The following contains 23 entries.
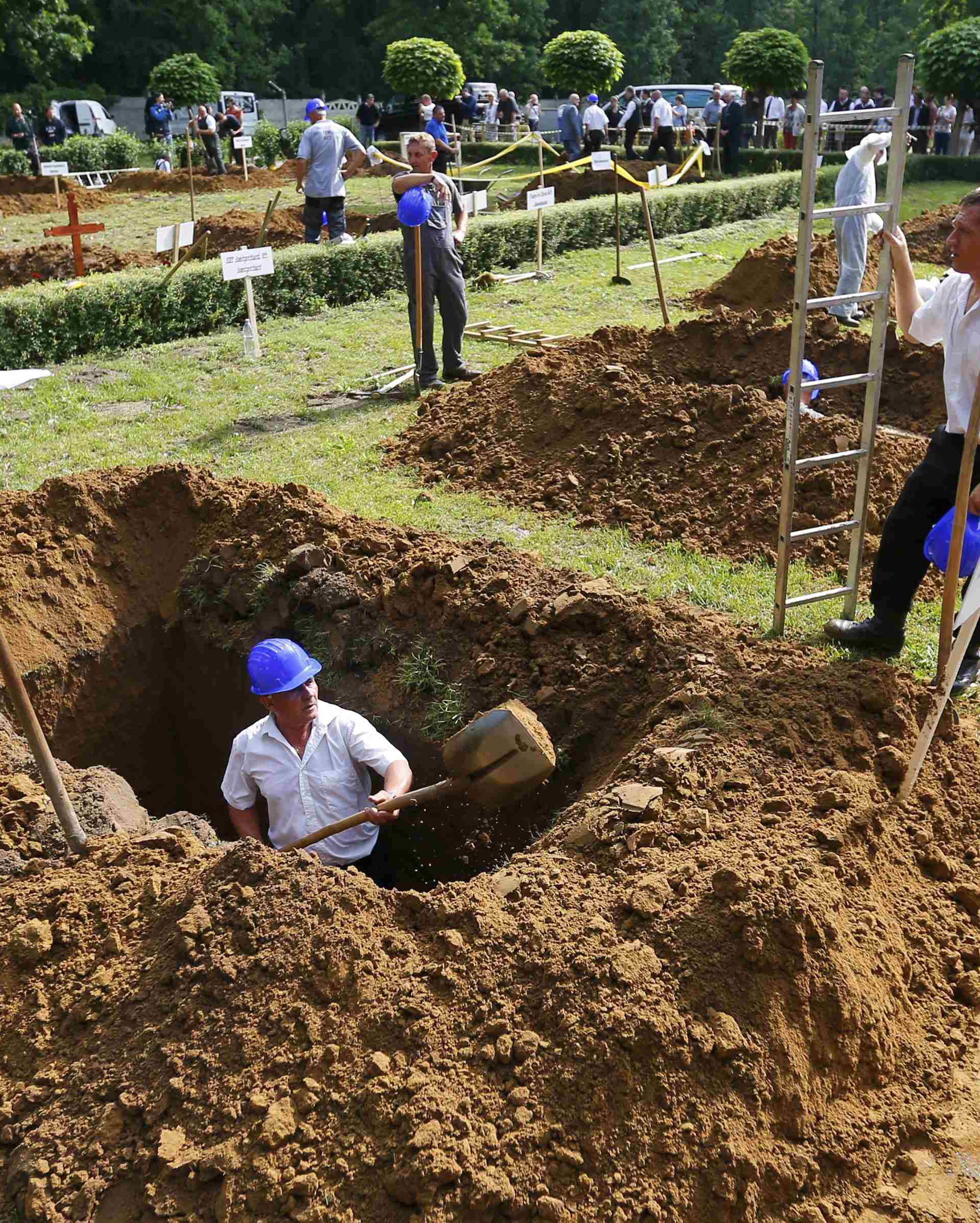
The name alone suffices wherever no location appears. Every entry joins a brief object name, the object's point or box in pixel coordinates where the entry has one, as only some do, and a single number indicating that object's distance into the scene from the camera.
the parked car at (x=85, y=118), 35.06
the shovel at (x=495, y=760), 4.37
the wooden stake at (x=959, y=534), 4.20
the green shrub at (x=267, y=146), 30.06
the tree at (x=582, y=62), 25.67
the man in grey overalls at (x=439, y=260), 9.62
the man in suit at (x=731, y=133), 24.50
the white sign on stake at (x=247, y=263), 11.38
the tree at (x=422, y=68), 26.58
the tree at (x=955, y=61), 22.59
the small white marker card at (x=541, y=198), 14.72
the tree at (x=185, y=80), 29.83
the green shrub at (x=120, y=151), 29.05
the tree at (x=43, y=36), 33.47
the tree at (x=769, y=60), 24.14
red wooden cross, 13.34
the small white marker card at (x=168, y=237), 13.05
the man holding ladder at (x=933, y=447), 4.62
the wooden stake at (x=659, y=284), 11.67
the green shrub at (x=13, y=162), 27.30
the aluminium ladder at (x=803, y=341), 4.69
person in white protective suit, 11.03
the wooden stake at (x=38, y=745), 3.86
